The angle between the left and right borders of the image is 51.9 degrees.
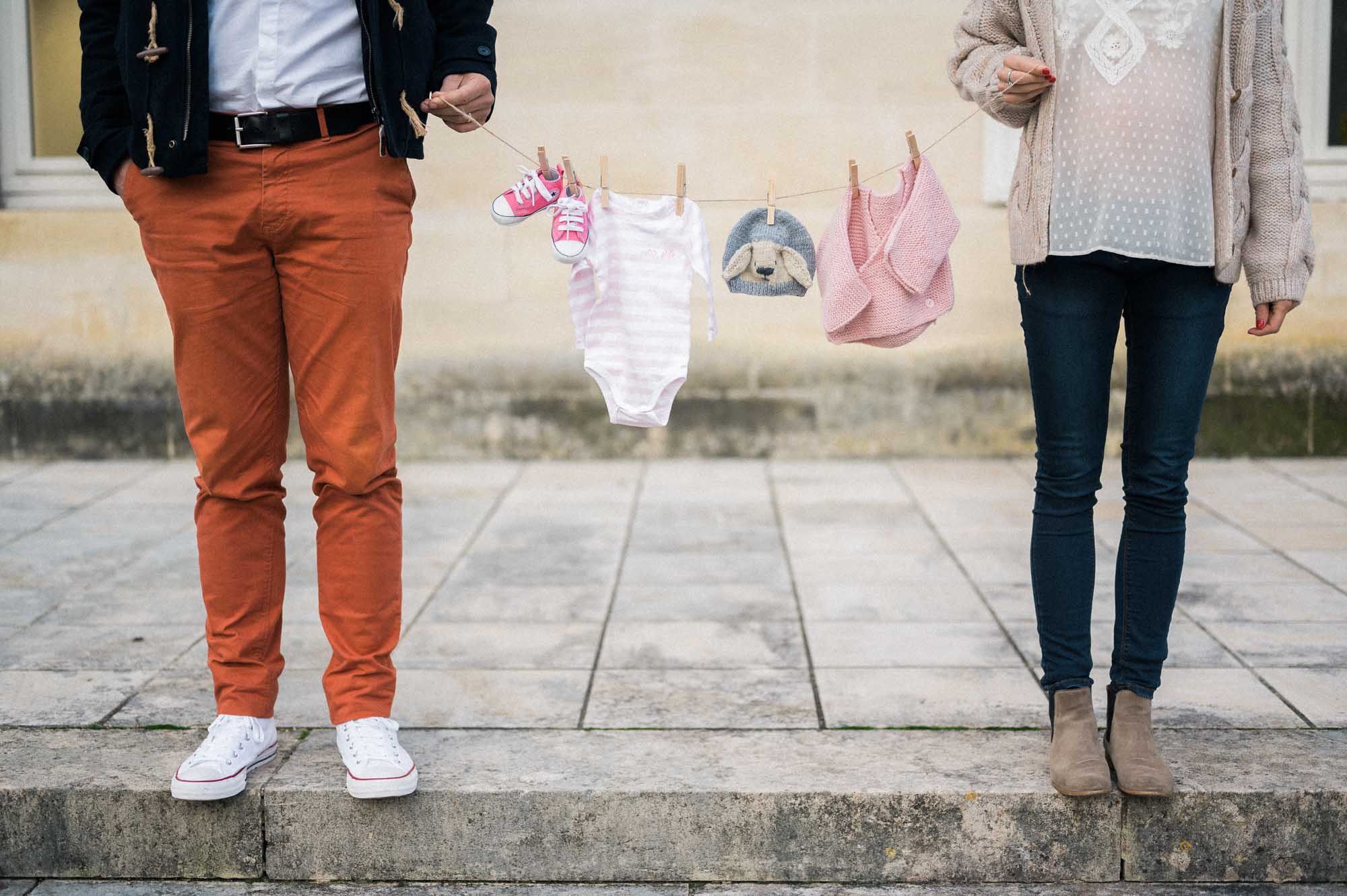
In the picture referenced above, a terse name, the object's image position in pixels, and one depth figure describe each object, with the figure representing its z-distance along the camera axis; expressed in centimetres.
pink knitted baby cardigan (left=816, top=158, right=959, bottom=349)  303
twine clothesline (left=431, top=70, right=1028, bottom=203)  264
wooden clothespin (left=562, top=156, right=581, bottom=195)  306
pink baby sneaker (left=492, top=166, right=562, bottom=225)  299
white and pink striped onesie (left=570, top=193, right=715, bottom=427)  313
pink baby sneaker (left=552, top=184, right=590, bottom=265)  304
